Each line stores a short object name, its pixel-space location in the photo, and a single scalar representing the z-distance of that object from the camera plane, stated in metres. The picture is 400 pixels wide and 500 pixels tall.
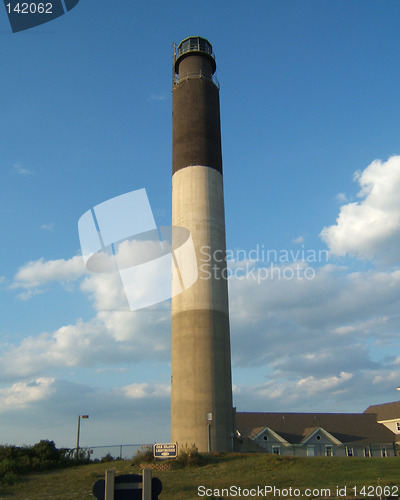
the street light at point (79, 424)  44.98
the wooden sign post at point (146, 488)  8.86
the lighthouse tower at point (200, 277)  37.75
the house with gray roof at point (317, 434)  60.22
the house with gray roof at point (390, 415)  66.50
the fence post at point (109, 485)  8.78
